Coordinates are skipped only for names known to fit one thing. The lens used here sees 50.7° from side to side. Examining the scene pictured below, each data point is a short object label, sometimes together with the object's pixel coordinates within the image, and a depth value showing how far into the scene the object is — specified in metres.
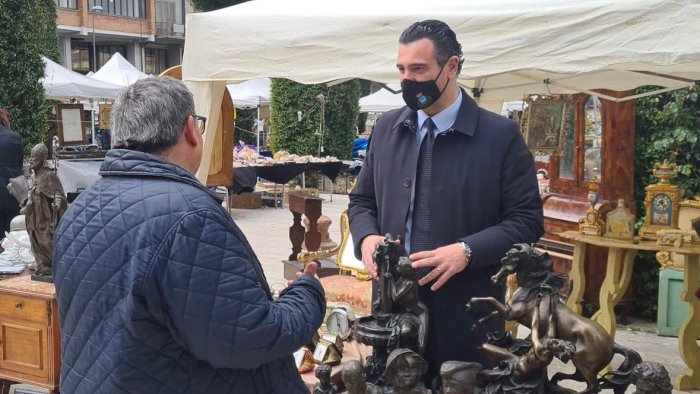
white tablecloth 6.49
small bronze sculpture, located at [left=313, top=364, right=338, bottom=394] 2.45
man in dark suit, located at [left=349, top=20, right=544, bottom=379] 2.09
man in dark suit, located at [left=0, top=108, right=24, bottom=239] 6.00
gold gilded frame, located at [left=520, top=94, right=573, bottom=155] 5.48
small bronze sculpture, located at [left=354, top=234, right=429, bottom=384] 2.07
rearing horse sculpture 1.98
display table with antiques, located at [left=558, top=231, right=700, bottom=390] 4.53
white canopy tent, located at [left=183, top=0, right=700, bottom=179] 2.99
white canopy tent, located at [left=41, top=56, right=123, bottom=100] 13.84
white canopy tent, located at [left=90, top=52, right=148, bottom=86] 17.06
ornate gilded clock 4.97
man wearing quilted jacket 1.46
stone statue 3.67
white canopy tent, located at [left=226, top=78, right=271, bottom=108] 18.34
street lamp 36.08
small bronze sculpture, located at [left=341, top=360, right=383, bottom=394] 2.21
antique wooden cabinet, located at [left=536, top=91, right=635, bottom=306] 5.73
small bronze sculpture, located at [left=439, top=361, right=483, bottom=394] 2.00
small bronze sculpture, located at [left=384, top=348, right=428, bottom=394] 2.07
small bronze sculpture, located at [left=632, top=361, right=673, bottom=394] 1.93
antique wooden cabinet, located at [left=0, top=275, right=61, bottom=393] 3.64
